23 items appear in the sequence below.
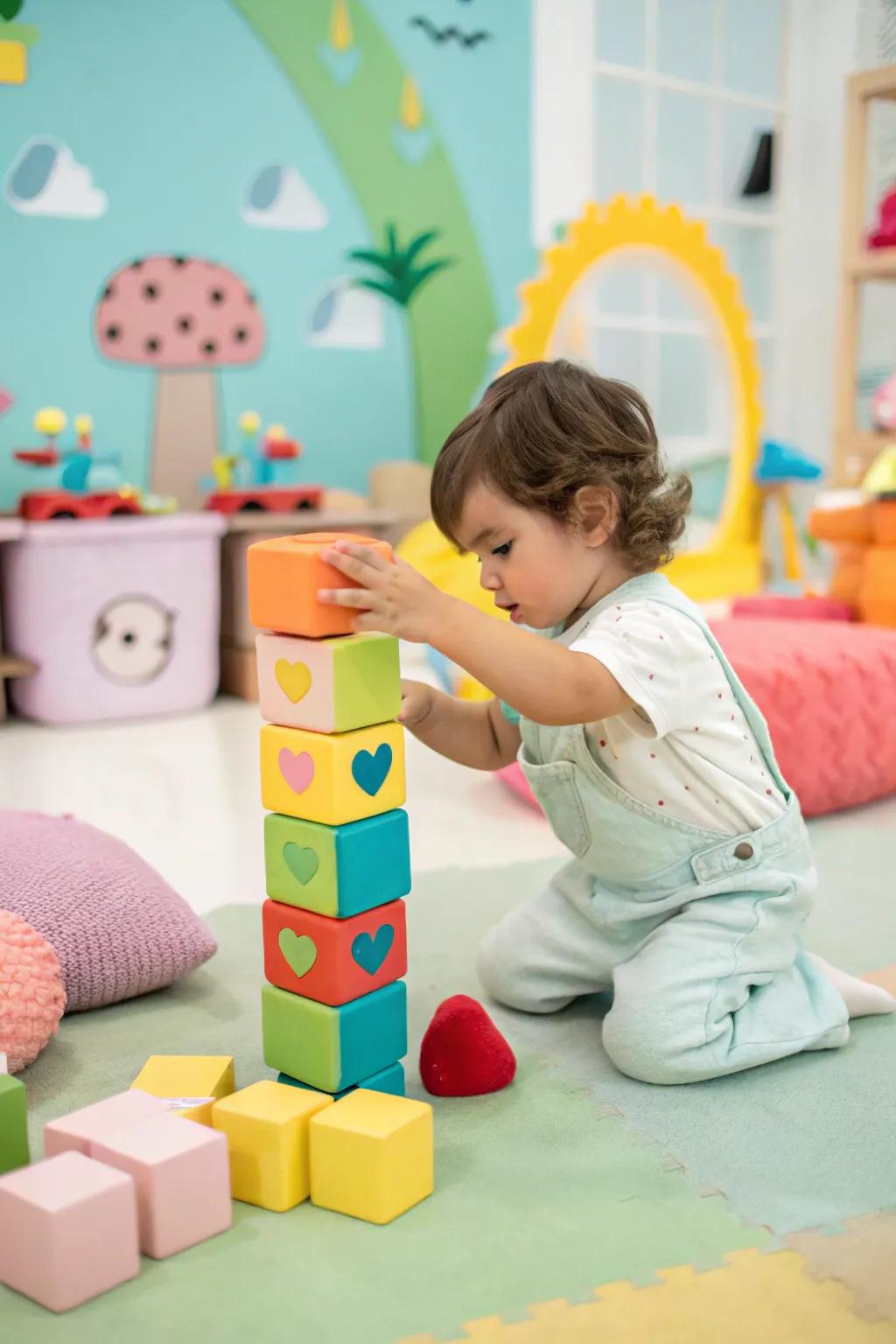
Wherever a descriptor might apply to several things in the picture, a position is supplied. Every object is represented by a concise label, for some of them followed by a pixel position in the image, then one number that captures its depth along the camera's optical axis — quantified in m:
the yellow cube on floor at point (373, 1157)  0.76
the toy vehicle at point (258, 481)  2.43
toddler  0.92
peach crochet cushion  0.93
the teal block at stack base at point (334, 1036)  0.84
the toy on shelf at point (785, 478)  2.97
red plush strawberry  0.93
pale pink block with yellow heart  0.81
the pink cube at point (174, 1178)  0.72
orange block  0.79
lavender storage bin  2.20
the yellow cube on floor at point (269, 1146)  0.78
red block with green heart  0.83
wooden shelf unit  2.82
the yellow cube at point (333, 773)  0.81
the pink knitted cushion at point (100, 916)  1.06
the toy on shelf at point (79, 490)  2.20
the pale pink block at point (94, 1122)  0.76
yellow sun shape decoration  2.62
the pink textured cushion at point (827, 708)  1.58
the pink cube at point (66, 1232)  0.68
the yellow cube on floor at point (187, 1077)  0.87
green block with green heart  0.82
